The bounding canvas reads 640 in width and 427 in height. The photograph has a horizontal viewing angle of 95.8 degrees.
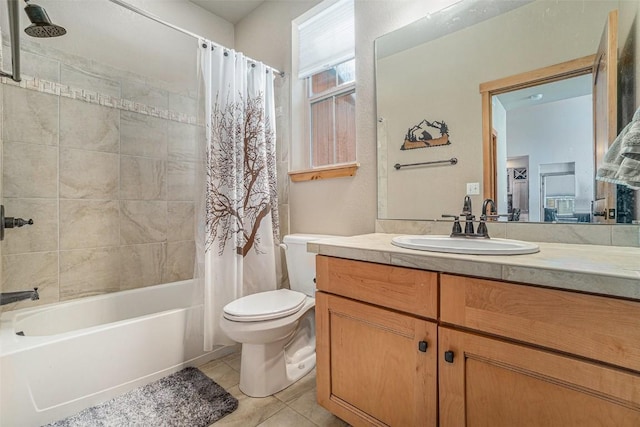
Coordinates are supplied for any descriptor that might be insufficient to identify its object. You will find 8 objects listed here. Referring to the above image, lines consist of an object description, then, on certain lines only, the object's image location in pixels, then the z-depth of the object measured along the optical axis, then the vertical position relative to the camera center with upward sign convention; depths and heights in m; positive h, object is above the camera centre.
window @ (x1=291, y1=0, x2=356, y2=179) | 1.99 +0.94
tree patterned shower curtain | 1.72 +0.17
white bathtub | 1.22 -0.68
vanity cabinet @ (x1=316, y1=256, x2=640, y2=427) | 0.68 -0.41
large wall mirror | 1.15 +0.48
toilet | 1.45 -0.62
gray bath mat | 1.32 -0.95
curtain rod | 1.54 +1.12
